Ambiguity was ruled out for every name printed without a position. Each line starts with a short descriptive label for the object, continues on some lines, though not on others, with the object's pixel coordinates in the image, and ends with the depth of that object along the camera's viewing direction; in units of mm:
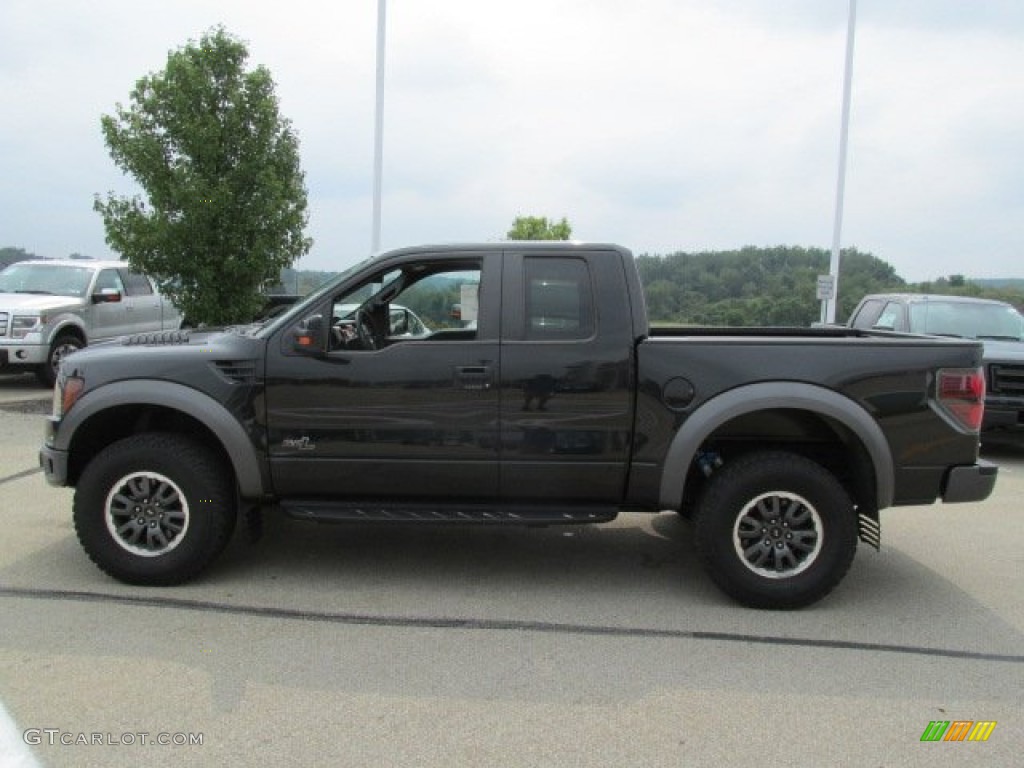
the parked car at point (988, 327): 8844
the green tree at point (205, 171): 9984
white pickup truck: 11836
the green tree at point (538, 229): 24219
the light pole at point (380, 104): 15398
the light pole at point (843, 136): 19328
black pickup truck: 4445
